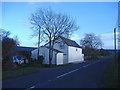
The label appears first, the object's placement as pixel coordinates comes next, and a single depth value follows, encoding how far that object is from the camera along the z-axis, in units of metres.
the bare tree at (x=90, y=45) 39.22
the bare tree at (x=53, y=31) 18.55
